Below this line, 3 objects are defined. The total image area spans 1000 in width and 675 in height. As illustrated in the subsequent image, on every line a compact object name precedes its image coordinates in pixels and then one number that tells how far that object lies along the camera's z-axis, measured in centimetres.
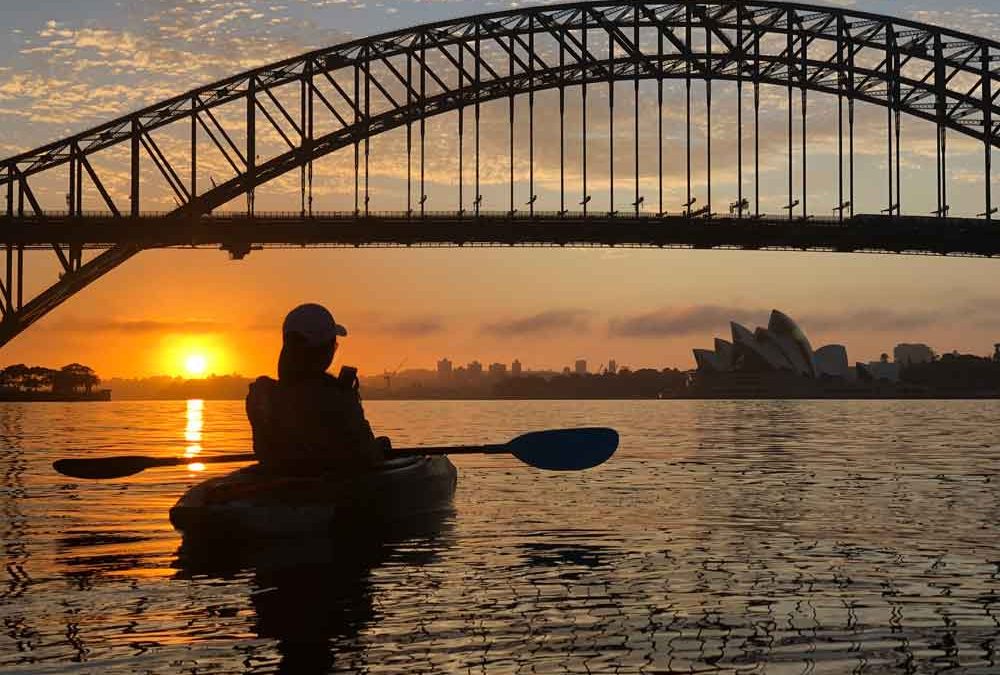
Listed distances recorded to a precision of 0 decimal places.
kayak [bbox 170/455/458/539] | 1324
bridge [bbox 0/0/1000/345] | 5584
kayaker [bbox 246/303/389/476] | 1350
